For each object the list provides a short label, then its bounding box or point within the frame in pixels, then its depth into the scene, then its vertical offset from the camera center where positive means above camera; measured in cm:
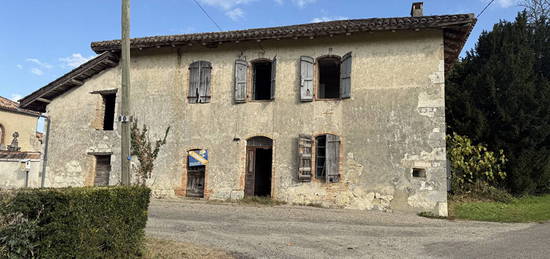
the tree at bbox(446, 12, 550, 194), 1265 +224
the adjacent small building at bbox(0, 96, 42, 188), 1838 +112
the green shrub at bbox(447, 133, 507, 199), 1255 +30
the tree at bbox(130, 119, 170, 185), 1352 +49
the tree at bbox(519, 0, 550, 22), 1801 +774
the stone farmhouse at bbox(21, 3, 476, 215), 1138 +185
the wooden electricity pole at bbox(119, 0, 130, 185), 797 +142
